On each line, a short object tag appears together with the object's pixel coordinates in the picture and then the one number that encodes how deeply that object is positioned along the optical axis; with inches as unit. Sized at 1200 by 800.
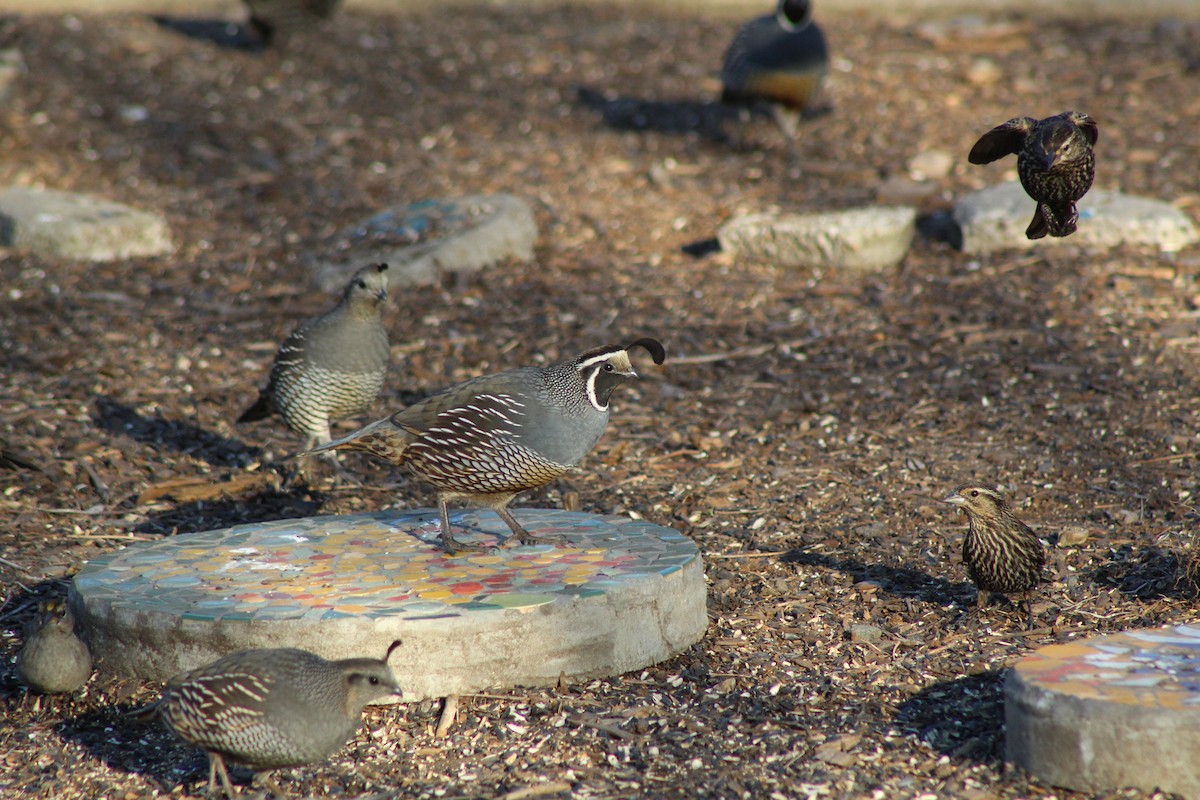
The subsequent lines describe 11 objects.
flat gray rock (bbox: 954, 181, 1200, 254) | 720.3
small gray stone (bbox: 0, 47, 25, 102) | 906.7
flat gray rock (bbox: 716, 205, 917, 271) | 737.0
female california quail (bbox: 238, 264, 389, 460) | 515.2
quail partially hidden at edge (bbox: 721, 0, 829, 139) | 836.6
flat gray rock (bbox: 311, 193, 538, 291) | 729.6
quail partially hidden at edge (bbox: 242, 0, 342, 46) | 976.9
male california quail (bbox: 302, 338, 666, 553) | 402.9
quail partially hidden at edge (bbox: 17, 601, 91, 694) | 351.3
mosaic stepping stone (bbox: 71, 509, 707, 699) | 345.1
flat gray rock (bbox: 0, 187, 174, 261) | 756.0
